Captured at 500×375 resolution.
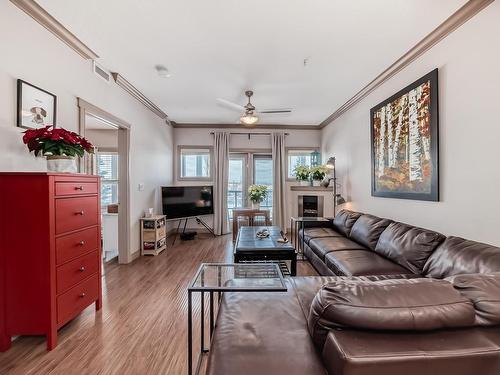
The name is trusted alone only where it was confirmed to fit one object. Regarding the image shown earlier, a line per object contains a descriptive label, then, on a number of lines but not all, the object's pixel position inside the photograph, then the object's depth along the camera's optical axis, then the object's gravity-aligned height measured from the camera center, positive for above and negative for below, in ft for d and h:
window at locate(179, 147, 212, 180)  21.77 +1.89
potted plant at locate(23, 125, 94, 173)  6.87 +1.13
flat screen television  17.94 -1.05
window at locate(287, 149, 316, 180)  22.25 +2.48
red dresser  6.37 -1.71
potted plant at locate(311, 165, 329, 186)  18.03 +1.02
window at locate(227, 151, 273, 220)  21.99 +1.00
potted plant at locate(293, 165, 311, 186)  18.65 +0.98
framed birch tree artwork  8.88 +1.74
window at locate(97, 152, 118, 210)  20.26 +1.11
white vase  7.11 +0.67
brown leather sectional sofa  2.84 -1.82
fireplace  18.31 -1.39
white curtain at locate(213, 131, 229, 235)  20.84 +0.79
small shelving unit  14.96 -2.82
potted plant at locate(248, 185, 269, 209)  18.65 -0.47
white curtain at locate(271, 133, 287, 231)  21.17 +0.54
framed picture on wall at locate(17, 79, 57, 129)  7.08 +2.38
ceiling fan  13.52 +4.06
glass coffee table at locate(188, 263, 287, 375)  4.75 -2.11
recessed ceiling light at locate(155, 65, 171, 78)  11.07 +5.13
